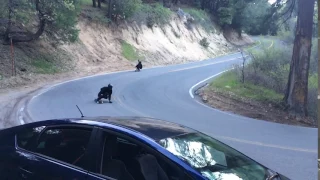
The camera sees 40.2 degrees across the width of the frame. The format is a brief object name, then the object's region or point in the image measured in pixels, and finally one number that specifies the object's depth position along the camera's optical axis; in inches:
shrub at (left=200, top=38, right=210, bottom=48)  2255.2
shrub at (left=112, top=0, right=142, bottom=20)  1667.7
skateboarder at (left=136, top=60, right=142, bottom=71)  1321.4
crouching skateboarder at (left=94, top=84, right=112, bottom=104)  732.0
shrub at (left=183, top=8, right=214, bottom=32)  2445.4
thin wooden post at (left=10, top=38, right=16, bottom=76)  1035.1
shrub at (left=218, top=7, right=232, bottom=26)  2608.8
